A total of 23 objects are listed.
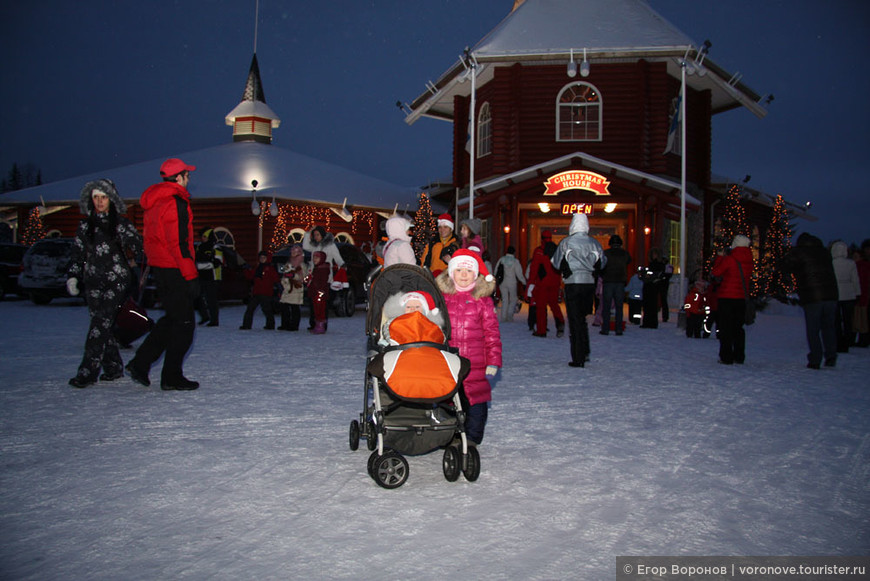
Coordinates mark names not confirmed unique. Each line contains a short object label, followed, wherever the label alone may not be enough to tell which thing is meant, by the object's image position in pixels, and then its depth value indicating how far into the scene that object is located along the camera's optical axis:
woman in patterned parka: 6.91
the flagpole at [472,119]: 18.56
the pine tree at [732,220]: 23.75
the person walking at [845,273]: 10.91
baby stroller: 3.97
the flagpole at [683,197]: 18.28
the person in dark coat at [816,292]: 9.12
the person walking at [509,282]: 14.89
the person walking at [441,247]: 8.35
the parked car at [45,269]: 18.80
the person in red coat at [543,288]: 12.77
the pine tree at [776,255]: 23.67
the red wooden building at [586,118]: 20.39
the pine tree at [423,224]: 29.88
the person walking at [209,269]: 13.05
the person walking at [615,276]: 12.47
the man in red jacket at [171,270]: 6.55
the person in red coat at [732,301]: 9.39
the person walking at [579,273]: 8.92
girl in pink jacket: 4.64
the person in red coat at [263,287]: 13.45
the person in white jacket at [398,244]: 7.50
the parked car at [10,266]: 21.12
